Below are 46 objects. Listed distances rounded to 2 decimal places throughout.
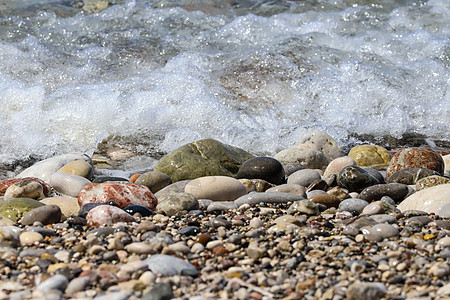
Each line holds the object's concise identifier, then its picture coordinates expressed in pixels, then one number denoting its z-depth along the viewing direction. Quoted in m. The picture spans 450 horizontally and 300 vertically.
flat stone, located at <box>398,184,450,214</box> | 5.54
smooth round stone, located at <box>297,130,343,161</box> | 9.38
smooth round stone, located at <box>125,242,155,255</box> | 4.26
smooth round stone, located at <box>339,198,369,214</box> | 5.83
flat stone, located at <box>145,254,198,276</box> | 3.86
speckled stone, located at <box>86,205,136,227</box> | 5.17
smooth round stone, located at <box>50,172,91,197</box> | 6.96
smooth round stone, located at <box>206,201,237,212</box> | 5.81
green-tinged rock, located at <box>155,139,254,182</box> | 7.82
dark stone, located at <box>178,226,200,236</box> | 4.82
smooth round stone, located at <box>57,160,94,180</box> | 7.82
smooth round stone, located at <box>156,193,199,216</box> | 5.71
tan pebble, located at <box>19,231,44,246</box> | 4.66
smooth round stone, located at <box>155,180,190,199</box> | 6.84
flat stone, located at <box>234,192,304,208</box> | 6.06
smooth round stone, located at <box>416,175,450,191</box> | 6.57
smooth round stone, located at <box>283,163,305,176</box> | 8.20
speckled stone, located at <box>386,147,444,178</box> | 7.54
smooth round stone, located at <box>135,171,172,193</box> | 7.30
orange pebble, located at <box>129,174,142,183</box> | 7.74
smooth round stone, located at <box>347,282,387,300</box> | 3.44
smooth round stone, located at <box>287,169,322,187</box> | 7.36
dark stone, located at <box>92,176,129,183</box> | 7.55
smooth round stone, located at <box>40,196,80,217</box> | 6.00
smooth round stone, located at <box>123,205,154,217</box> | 5.61
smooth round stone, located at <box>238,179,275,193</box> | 7.16
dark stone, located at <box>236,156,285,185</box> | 7.50
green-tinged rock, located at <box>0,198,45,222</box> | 5.58
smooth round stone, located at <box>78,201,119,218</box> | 5.61
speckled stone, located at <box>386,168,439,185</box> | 7.04
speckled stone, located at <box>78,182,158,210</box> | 6.11
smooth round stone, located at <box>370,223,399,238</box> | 4.63
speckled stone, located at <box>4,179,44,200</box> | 6.69
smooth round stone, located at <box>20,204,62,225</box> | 5.28
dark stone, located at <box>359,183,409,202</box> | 6.38
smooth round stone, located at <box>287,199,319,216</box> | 5.58
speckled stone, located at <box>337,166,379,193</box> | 6.89
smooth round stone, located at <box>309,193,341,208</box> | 6.13
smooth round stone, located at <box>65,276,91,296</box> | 3.59
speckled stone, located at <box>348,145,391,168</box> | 8.73
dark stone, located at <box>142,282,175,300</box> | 3.45
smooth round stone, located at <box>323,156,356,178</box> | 7.97
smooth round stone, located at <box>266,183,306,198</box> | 6.65
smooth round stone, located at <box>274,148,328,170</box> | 8.65
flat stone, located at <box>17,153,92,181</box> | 7.94
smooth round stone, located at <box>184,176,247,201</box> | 6.48
